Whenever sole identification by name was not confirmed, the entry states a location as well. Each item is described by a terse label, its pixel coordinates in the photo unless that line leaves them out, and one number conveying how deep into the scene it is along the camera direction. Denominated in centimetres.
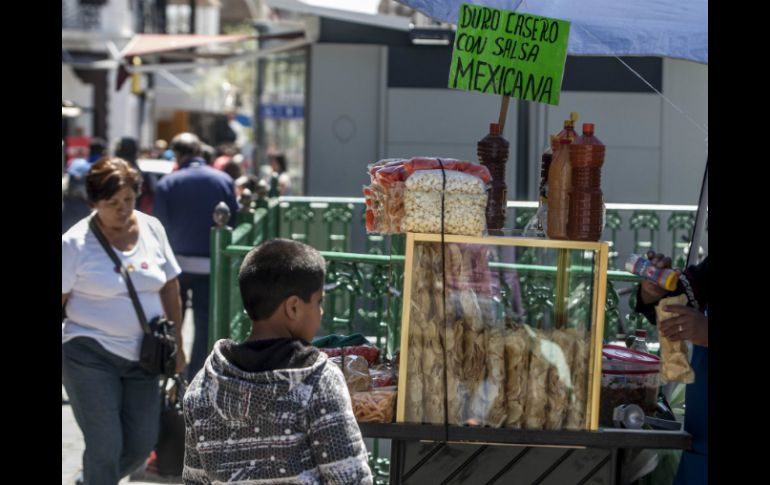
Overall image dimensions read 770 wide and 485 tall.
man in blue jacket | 915
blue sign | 2422
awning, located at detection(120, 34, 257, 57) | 1784
